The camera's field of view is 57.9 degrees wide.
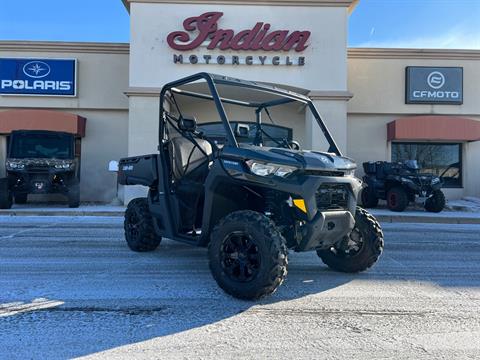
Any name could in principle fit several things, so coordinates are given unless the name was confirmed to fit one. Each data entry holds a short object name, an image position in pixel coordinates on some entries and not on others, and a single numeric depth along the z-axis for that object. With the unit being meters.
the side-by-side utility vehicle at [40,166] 13.00
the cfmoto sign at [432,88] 16.78
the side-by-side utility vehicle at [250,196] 4.08
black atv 13.54
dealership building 14.63
